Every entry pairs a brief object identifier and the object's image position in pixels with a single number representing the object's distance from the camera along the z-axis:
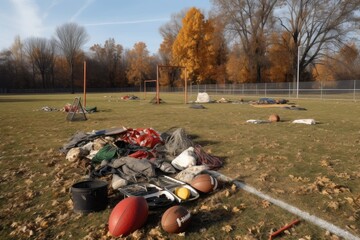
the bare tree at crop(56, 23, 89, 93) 86.25
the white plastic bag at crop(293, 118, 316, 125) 13.77
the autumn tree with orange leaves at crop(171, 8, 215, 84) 57.38
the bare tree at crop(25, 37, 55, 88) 87.62
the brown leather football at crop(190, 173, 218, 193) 5.20
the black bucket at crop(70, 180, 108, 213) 4.54
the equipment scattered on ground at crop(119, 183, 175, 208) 4.77
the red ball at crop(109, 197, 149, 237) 3.92
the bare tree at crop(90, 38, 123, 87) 93.25
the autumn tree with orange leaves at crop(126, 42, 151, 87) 86.62
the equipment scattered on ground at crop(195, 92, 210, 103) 32.19
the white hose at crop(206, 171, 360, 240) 3.85
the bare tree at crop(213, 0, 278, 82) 53.62
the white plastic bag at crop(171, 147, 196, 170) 6.53
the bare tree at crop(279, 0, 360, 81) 49.16
